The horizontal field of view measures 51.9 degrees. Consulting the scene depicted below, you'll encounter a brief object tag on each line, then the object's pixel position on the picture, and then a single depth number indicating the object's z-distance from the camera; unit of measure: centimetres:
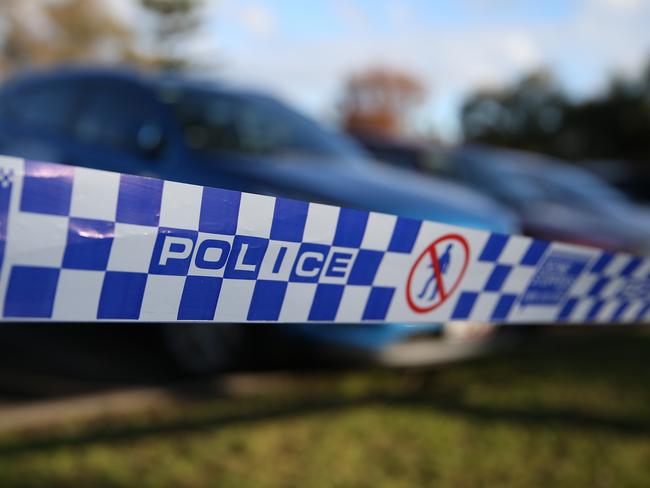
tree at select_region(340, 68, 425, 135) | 5097
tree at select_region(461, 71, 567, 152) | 3503
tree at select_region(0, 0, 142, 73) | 2703
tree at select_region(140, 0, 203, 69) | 3206
